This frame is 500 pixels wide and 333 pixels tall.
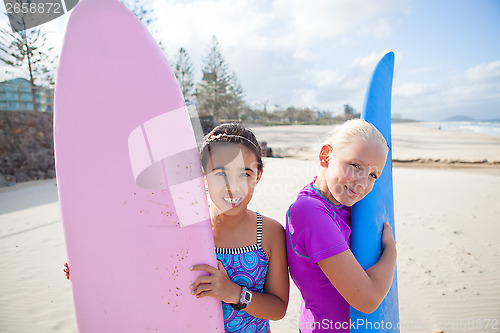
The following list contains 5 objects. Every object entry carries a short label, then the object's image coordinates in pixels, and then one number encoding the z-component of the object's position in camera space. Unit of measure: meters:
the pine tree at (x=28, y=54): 14.45
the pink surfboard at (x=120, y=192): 1.14
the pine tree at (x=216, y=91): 35.38
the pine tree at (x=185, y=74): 32.03
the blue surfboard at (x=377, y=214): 1.24
